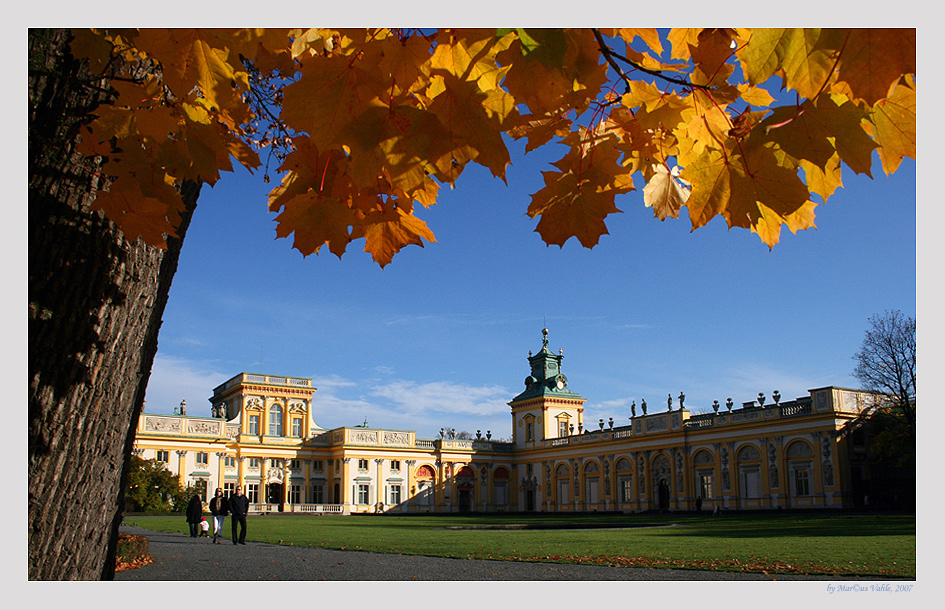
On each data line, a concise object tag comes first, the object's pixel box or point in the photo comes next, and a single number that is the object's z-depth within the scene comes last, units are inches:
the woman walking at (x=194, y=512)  652.1
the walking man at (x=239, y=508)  563.5
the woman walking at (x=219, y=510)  587.2
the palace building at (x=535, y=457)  1405.0
